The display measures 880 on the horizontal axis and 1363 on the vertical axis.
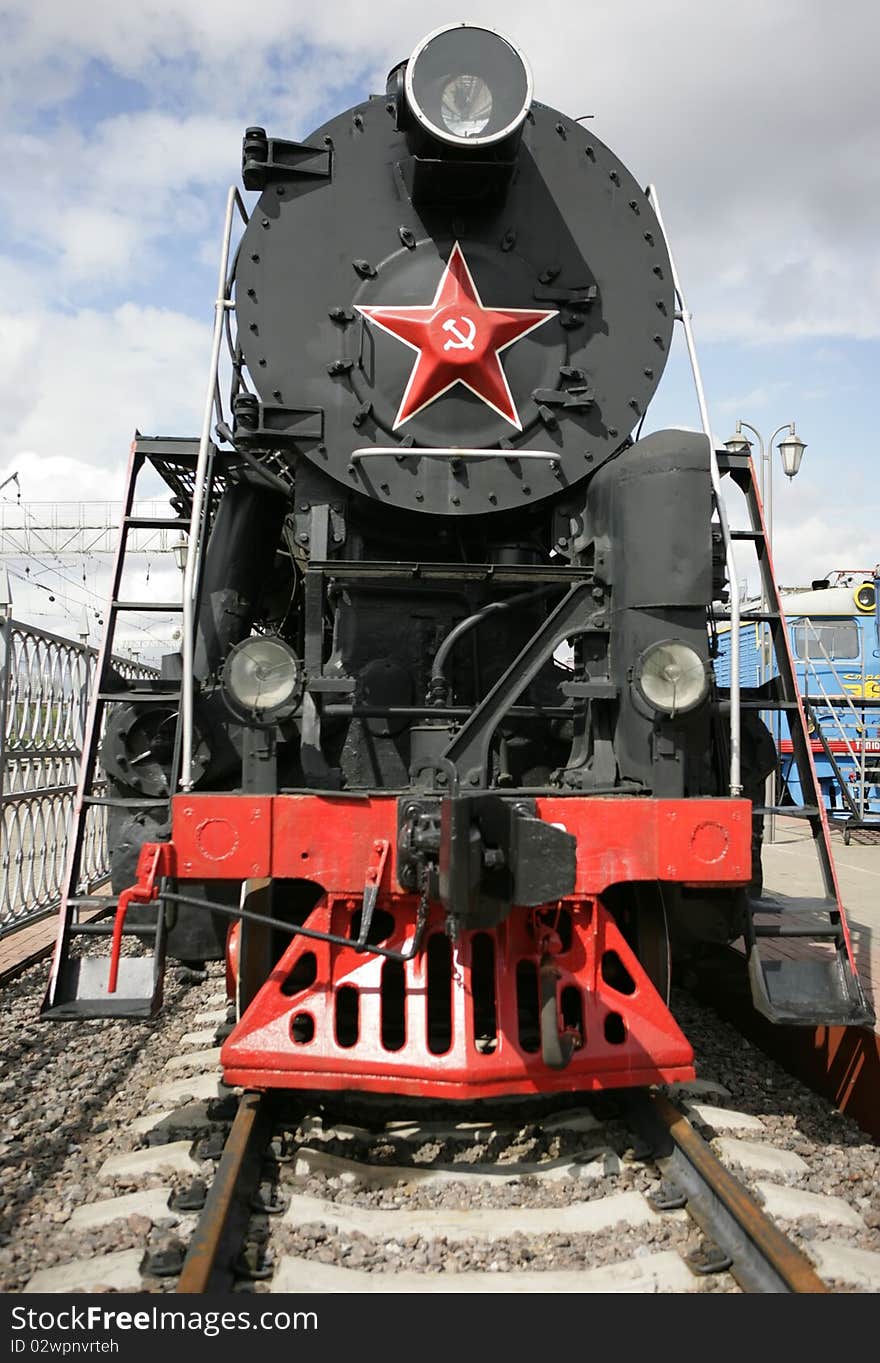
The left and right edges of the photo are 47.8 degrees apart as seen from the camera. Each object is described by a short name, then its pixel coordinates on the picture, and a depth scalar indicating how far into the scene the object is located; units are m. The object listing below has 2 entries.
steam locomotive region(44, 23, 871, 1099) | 3.41
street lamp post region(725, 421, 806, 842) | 13.91
